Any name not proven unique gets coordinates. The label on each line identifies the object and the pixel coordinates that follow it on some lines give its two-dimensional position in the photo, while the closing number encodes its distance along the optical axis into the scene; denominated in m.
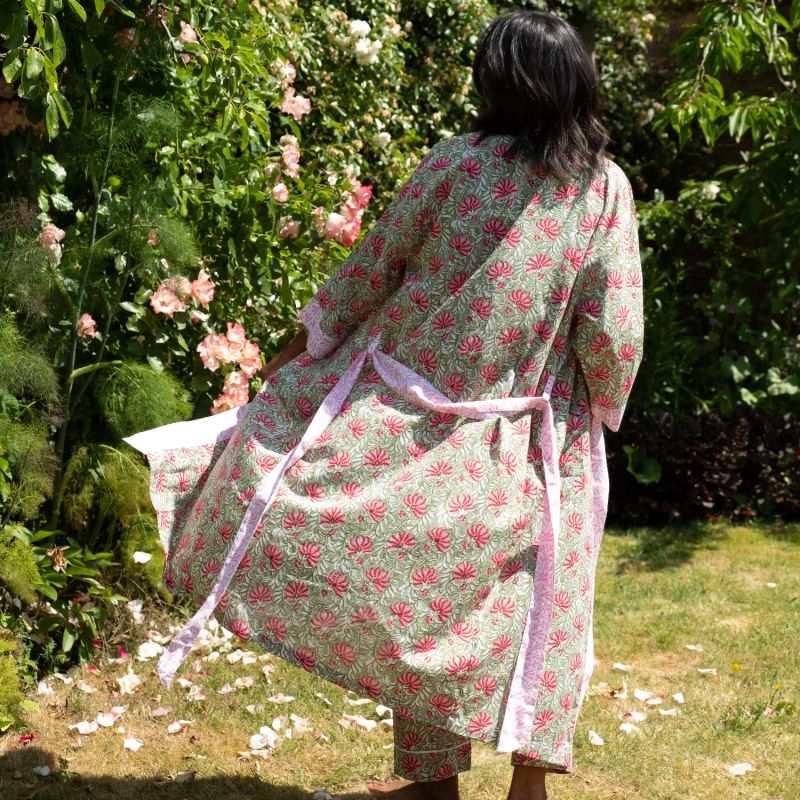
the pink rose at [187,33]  3.20
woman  2.08
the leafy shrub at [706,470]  5.42
